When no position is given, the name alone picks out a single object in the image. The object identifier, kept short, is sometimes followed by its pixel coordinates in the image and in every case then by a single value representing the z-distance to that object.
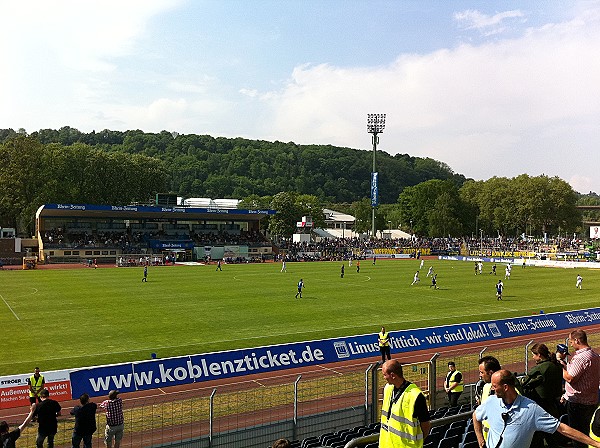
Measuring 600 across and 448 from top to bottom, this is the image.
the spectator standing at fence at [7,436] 9.05
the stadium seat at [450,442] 7.98
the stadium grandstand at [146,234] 71.62
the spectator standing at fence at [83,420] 10.53
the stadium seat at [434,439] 8.32
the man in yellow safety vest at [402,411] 5.48
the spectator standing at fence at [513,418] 5.02
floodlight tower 93.12
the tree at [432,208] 120.44
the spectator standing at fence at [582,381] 7.47
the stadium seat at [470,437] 8.41
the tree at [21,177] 81.38
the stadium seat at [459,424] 8.56
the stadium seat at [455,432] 8.29
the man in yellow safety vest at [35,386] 13.17
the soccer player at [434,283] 43.38
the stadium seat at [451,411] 10.82
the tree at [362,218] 141.88
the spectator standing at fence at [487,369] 6.51
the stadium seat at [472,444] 8.24
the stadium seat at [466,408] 10.97
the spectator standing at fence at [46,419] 10.66
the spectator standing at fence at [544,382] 7.77
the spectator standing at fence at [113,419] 10.95
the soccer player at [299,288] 36.88
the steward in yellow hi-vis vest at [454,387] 13.04
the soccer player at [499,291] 37.06
